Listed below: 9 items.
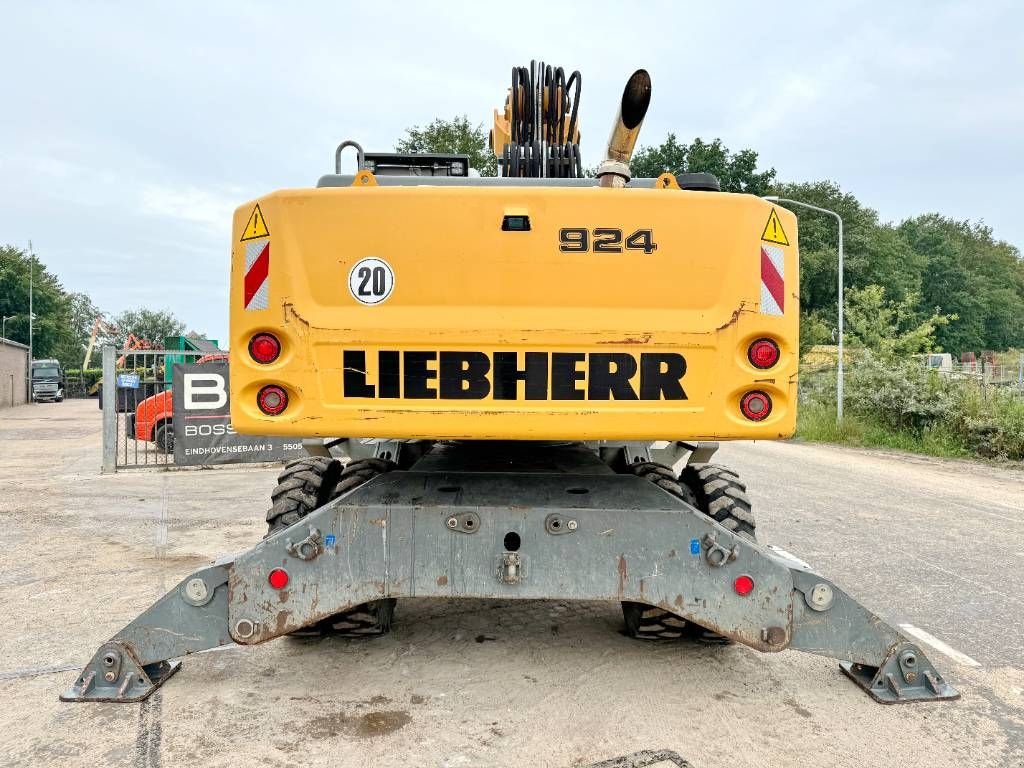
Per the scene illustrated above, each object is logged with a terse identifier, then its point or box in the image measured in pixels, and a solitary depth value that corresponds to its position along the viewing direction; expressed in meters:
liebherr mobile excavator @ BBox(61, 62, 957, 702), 3.06
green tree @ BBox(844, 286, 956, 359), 24.17
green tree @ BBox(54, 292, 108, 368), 96.54
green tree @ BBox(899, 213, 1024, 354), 66.38
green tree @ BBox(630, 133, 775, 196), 42.41
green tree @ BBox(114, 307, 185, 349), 93.00
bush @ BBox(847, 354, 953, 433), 16.19
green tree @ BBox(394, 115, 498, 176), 37.06
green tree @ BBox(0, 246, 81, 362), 54.09
